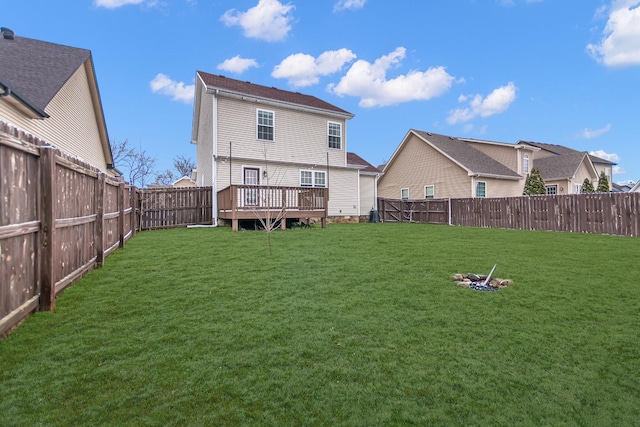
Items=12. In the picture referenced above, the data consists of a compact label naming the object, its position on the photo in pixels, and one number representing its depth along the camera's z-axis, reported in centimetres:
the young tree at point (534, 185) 2052
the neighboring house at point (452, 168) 1998
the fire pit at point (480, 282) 445
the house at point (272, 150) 1185
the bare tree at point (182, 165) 4128
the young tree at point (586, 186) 2348
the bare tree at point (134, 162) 3231
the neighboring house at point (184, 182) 3200
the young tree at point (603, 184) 2473
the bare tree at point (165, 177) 3944
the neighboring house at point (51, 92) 900
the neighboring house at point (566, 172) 2327
